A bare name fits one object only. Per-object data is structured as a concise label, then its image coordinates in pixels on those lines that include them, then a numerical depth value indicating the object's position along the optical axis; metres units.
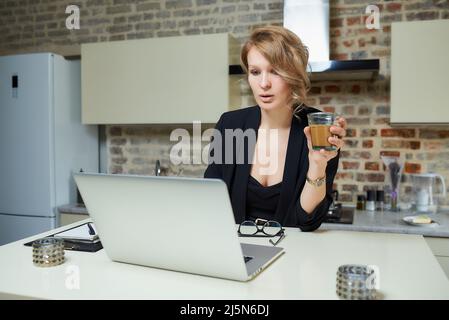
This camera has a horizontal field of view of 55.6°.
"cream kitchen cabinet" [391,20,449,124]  2.59
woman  1.48
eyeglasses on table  1.41
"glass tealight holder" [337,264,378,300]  0.86
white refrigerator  3.25
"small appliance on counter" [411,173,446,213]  2.90
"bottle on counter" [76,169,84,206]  3.41
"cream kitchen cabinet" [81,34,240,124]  2.95
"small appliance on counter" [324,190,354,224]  2.61
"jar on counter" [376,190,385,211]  2.99
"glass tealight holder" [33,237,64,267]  1.09
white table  0.91
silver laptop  0.93
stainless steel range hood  2.78
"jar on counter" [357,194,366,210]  3.02
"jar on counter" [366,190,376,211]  2.98
